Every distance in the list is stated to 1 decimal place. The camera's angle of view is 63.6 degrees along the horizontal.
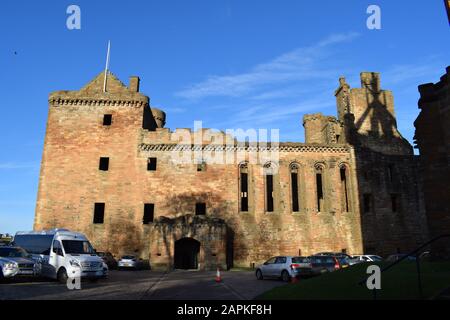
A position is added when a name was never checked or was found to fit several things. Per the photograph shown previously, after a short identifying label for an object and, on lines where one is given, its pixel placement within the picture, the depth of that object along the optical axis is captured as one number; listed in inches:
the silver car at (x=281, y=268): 684.2
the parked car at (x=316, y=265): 685.3
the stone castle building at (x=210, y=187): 1210.0
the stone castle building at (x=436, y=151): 494.3
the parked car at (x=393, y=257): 874.6
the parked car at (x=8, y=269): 599.0
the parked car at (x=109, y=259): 1064.3
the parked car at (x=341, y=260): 741.3
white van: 629.0
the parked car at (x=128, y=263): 1055.6
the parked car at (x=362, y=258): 916.5
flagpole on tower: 1344.7
